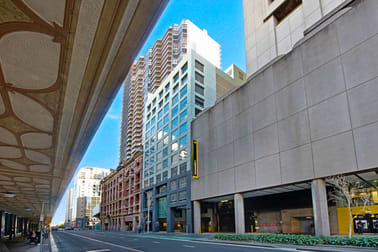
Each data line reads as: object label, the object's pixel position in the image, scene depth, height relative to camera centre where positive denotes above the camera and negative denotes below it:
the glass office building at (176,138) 50.81 +11.35
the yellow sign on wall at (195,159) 42.78 +4.92
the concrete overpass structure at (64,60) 3.34 +2.07
